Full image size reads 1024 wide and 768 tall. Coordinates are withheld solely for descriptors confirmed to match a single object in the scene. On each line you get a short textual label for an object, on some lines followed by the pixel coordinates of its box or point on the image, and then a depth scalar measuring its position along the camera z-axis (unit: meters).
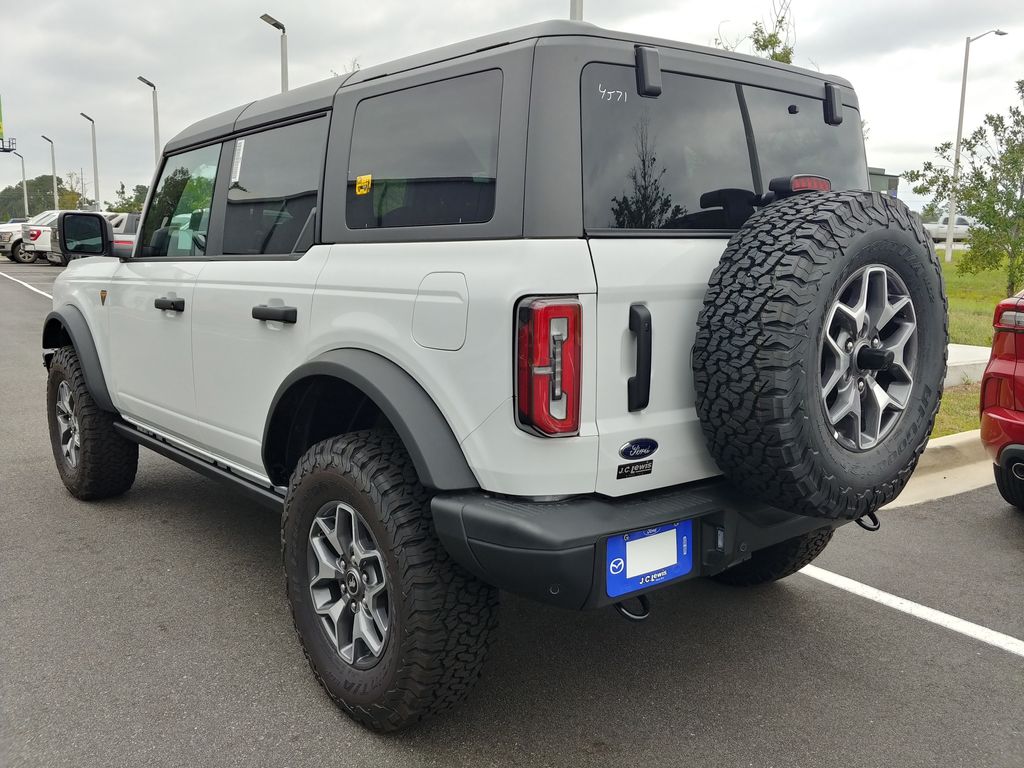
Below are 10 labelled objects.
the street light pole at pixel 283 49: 18.89
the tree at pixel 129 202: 47.55
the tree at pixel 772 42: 12.00
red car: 4.24
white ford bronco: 2.25
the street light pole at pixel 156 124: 32.52
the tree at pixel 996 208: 13.66
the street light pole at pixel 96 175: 46.50
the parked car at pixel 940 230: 50.02
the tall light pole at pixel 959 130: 27.36
